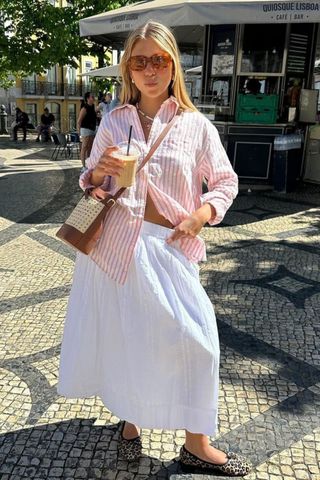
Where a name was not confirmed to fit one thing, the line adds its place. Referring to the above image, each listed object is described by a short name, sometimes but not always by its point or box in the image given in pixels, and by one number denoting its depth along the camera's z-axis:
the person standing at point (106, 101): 14.77
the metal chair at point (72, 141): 13.73
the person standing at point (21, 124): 18.59
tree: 16.30
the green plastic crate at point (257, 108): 7.84
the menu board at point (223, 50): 8.11
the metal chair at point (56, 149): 13.31
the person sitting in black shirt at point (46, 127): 18.50
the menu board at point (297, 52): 7.98
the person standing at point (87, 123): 10.01
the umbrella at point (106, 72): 14.79
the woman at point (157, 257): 1.69
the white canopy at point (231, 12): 6.04
